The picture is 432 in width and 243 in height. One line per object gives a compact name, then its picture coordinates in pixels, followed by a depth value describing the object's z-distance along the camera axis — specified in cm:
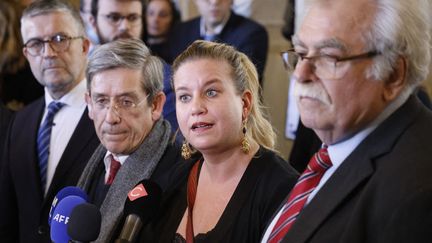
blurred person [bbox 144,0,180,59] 890
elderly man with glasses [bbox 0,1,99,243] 545
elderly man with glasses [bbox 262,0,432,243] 261
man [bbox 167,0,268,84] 769
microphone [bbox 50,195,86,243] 350
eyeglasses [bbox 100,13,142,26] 689
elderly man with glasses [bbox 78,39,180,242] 443
